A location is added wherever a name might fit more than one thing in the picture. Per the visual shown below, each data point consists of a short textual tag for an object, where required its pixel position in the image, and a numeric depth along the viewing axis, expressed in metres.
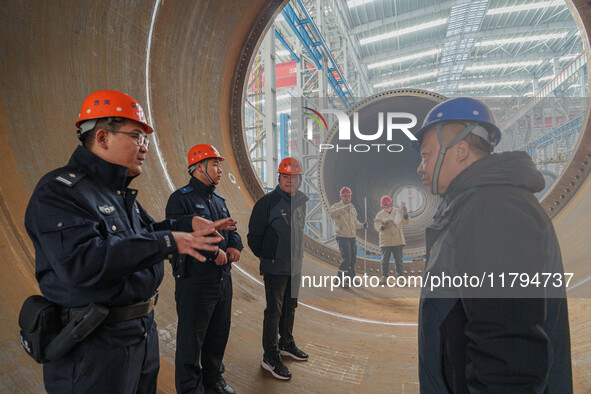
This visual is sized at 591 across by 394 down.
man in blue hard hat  0.73
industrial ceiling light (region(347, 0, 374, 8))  10.90
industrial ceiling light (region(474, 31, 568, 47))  11.80
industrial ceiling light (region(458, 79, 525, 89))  15.93
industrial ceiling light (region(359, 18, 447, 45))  11.74
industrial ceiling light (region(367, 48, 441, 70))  13.80
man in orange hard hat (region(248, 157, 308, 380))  2.31
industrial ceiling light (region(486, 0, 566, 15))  10.01
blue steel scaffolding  7.99
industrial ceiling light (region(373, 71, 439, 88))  15.59
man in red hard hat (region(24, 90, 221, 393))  1.01
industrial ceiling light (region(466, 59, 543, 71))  14.09
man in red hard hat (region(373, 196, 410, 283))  4.02
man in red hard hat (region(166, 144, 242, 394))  1.83
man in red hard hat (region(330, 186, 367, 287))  4.14
